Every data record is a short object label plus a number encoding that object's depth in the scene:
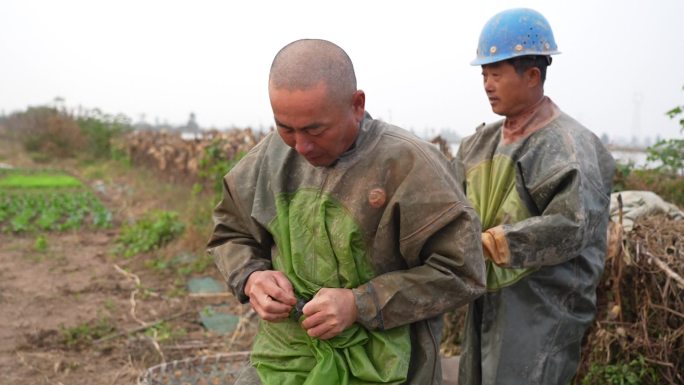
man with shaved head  1.88
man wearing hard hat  2.81
